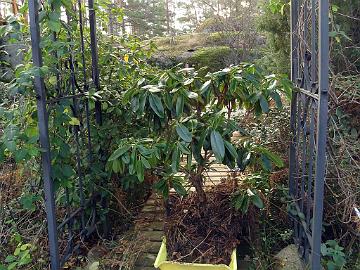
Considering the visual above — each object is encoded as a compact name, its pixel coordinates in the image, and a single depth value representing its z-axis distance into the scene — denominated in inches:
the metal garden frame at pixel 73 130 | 70.6
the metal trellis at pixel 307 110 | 62.7
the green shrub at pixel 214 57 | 428.5
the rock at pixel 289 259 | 88.6
